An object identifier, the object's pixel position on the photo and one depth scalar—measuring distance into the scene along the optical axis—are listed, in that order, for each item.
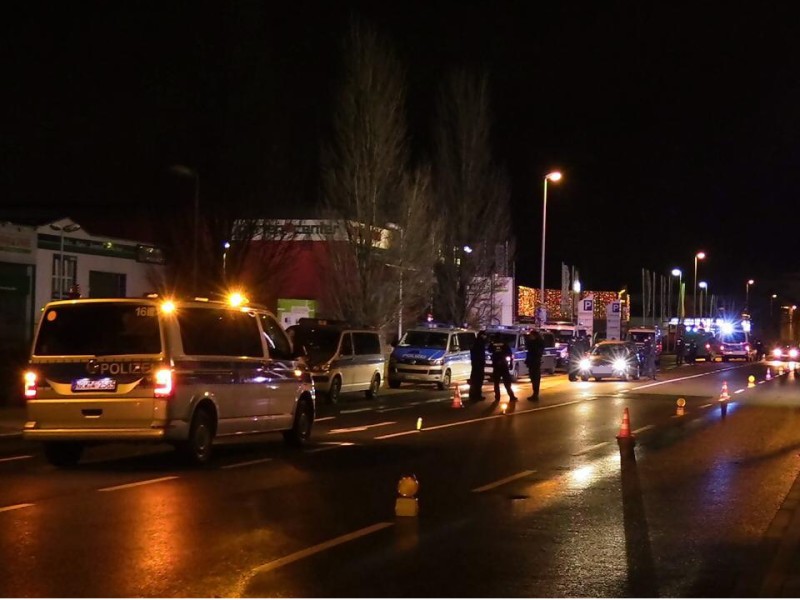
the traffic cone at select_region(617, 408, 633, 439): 16.20
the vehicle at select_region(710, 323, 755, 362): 68.00
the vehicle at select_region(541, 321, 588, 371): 47.46
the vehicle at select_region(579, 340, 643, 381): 38.44
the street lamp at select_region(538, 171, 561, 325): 45.66
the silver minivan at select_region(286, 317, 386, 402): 26.38
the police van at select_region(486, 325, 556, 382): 37.51
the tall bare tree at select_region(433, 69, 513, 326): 45.72
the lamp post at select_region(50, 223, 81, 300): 33.84
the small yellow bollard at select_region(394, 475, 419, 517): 10.19
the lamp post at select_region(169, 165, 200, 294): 28.45
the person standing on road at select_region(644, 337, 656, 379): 41.00
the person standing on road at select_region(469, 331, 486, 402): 27.64
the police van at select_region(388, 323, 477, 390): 32.41
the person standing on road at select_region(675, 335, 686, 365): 58.91
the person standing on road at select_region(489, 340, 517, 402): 26.73
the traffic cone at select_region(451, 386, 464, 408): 25.50
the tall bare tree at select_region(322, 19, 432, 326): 37.47
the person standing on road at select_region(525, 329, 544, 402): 27.83
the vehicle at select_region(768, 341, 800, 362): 72.25
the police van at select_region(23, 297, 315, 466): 13.48
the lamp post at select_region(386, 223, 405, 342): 38.84
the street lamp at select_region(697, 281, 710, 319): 107.68
